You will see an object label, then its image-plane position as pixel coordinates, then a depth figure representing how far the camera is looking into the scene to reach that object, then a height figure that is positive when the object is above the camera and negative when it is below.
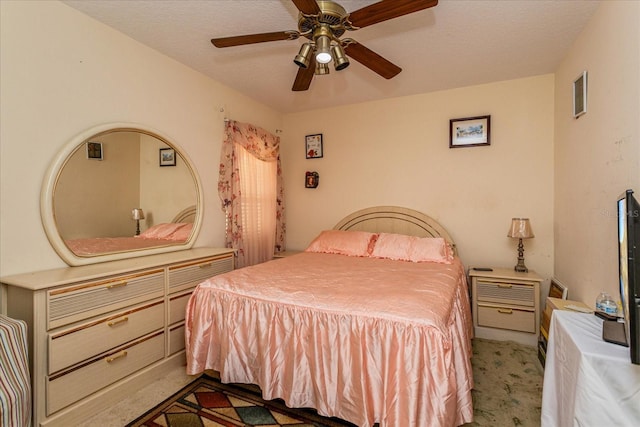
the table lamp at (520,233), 2.83 -0.23
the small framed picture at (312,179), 4.05 +0.40
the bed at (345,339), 1.41 -0.71
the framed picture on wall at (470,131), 3.17 +0.82
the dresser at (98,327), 1.59 -0.73
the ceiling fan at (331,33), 1.47 +0.98
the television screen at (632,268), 0.99 -0.21
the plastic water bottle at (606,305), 1.40 -0.46
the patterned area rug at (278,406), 1.72 -1.21
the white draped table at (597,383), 1.11 -0.67
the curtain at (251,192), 3.23 +0.20
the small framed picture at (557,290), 2.45 -0.70
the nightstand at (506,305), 2.67 -0.88
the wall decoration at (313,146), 4.03 +0.85
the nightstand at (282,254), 3.82 -0.58
